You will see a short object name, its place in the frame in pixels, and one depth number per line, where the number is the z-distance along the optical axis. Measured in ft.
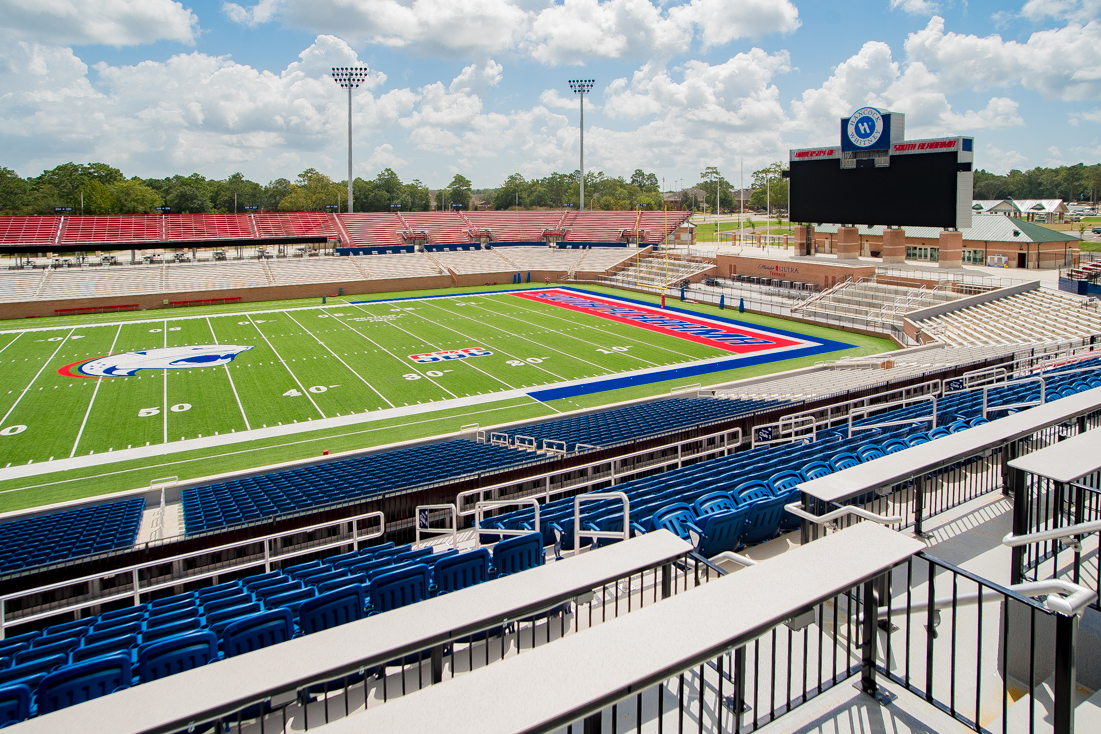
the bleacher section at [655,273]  172.17
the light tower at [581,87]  245.24
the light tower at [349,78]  223.30
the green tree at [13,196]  283.69
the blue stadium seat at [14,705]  14.30
